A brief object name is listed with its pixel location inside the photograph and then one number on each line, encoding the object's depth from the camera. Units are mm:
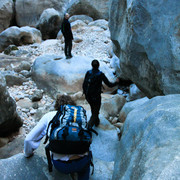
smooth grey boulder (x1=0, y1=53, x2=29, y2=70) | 8617
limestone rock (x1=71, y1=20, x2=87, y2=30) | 13439
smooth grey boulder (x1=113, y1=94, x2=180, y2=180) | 1227
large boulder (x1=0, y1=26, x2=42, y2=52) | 12672
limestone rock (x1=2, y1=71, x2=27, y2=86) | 7295
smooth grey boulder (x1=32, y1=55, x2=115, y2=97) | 7458
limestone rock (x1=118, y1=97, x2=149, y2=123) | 5707
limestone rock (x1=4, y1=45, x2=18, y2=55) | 11625
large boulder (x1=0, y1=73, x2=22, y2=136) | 4230
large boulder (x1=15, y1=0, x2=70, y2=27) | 19562
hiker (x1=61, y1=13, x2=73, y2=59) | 7203
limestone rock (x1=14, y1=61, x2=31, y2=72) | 8312
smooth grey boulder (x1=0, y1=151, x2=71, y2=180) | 2482
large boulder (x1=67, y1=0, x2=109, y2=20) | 16658
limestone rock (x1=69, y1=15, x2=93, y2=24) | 15331
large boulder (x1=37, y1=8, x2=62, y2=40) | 15289
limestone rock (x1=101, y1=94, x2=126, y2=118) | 6159
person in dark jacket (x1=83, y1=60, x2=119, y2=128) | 3848
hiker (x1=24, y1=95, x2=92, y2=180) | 2059
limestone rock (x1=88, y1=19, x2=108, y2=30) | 13665
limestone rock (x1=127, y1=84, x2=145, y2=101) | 6902
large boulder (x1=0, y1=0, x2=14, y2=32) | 18281
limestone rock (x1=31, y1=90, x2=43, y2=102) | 6689
